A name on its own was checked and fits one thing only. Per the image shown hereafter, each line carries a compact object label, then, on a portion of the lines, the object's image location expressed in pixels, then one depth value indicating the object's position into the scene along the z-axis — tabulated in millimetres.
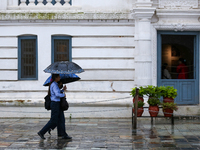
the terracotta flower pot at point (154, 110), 12652
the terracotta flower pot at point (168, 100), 12883
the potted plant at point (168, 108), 12656
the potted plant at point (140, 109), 12639
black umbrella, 10023
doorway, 14945
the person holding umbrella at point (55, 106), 10156
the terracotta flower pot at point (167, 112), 12734
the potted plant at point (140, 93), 12669
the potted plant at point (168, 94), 12812
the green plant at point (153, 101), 12625
